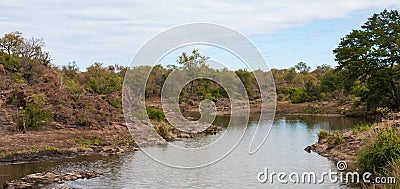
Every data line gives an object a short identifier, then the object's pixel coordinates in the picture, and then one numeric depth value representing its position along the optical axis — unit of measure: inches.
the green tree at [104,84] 1604.3
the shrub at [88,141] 1093.1
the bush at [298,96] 2476.6
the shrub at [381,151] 593.9
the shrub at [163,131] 1288.3
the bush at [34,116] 1117.7
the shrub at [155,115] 1470.8
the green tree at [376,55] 1573.6
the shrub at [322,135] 1105.9
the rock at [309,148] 1034.6
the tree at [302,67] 4370.3
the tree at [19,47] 1753.2
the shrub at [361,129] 1008.8
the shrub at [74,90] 1358.6
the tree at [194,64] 2014.1
